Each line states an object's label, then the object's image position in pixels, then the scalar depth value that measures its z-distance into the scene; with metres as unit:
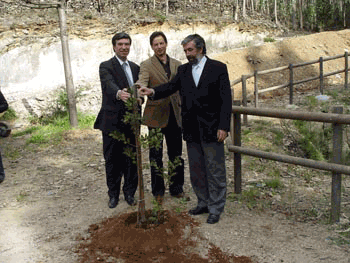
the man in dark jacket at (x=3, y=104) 5.16
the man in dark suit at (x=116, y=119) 4.02
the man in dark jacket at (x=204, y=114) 3.55
